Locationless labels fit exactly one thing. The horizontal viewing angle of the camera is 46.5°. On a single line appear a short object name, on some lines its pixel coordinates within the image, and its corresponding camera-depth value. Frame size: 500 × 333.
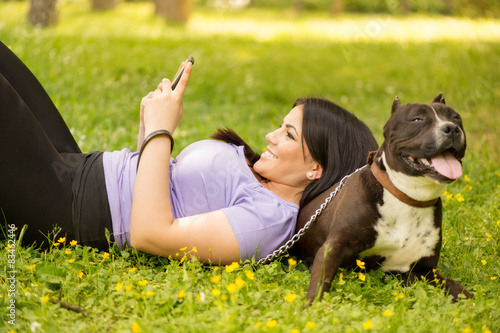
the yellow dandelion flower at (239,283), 2.55
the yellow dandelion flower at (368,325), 2.37
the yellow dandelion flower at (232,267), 2.79
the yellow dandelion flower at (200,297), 2.59
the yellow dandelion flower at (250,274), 2.72
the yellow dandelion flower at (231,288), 2.51
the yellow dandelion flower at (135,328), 2.33
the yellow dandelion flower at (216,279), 2.62
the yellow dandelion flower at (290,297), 2.54
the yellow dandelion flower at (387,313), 2.50
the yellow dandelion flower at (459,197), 4.01
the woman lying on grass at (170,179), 2.89
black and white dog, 2.51
